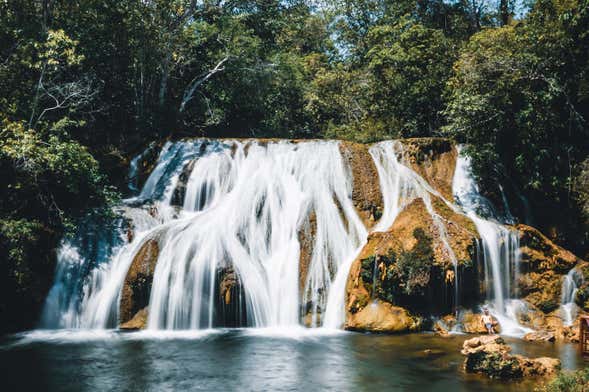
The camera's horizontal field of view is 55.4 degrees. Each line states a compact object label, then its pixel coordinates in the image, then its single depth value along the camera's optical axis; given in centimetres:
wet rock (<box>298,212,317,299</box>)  1695
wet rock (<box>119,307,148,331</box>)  1537
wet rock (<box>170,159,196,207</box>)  1988
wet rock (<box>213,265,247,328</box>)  1576
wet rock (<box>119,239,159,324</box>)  1565
